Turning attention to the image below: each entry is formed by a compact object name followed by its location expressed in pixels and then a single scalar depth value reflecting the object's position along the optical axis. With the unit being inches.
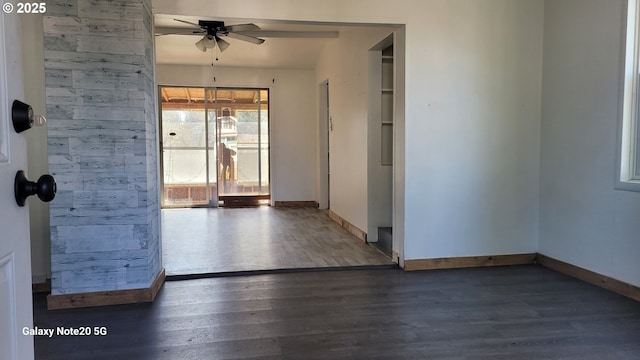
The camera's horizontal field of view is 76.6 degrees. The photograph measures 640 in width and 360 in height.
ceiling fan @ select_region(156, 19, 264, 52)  199.5
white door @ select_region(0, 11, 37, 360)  31.7
